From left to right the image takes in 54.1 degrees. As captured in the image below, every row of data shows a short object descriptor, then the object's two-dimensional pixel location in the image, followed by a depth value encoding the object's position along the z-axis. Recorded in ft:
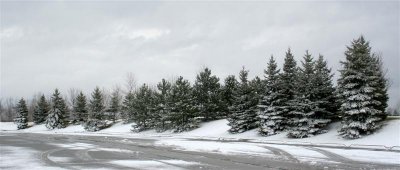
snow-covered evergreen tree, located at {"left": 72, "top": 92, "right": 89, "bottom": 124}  234.99
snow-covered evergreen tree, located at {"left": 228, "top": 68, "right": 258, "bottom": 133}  128.36
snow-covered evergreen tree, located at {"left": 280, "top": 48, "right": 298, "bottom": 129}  114.83
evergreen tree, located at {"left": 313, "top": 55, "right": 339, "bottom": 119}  103.45
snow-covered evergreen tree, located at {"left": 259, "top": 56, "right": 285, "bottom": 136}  114.62
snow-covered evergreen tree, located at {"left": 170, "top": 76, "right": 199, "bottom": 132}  154.51
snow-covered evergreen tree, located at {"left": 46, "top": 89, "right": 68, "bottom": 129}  242.78
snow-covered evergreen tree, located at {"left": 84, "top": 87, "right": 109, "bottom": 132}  208.74
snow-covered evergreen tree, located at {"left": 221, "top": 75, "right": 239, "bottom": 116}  159.33
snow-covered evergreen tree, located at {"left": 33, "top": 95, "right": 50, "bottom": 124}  270.10
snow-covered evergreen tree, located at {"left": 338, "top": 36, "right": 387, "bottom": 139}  89.25
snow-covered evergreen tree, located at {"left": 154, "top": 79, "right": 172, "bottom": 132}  159.71
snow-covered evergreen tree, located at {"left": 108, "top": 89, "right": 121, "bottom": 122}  223.96
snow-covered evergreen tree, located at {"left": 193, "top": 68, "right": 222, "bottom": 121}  157.79
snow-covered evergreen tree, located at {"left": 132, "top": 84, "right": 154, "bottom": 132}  176.99
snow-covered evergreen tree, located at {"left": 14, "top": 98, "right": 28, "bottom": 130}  266.16
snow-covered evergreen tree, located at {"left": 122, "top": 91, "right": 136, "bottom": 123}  186.39
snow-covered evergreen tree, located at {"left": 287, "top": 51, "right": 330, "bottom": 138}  102.94
